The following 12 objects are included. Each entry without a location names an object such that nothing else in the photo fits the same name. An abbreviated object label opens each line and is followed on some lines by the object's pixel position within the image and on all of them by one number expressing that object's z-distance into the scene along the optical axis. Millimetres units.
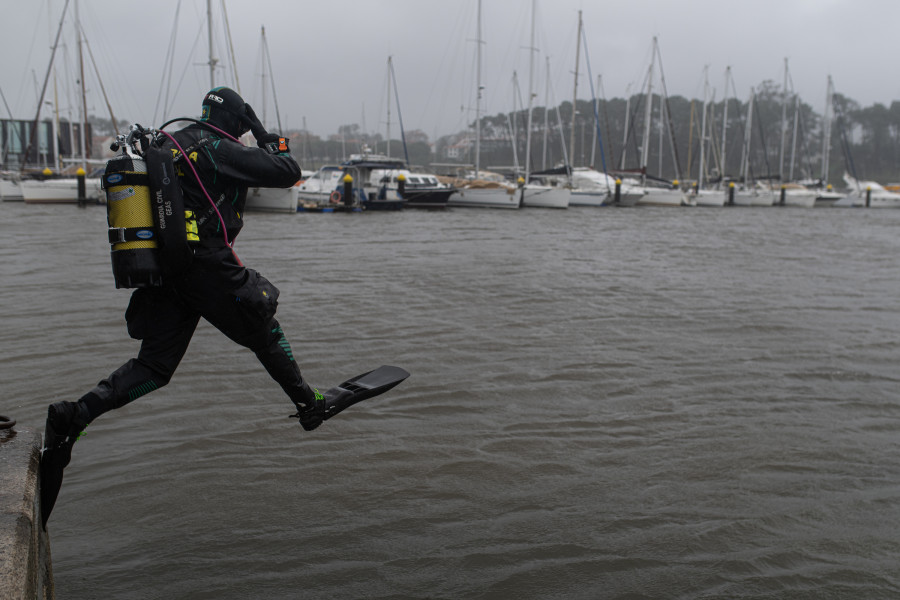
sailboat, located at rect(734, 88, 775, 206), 54875
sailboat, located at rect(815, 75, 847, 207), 59375
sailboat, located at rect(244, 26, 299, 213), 31391
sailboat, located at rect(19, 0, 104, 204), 33719
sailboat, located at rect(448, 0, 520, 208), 38281
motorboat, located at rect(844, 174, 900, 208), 62562
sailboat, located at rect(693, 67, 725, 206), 51906
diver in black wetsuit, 3068
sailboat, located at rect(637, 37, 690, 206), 48219
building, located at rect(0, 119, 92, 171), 57375
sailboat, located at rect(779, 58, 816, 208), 56969
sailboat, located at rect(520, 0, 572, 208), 40000
